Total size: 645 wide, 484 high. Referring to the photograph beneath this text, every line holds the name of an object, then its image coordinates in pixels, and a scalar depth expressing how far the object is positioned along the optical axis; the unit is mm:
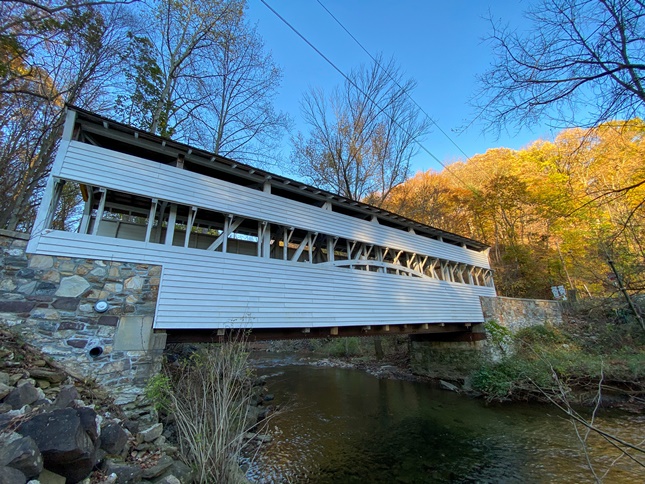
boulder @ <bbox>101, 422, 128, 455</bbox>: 2840
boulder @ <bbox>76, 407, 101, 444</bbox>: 2557
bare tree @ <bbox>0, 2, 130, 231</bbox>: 7324
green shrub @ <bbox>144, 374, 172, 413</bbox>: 4035
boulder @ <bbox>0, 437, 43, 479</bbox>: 1934
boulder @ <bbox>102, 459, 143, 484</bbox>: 2586
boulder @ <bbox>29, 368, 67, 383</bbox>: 3197
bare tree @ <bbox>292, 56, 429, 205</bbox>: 13211
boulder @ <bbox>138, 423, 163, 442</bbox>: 3322
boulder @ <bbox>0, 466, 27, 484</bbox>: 1816
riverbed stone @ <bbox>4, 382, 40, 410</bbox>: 2646
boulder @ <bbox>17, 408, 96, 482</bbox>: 2186
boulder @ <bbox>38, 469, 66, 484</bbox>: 2090
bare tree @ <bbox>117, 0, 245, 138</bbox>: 8805
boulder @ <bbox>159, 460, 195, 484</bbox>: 2962
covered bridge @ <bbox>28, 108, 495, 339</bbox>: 4367
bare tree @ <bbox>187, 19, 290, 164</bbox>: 10016
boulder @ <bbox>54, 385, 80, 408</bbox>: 2939
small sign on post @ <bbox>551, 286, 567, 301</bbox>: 14703
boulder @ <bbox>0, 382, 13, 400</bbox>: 2615
